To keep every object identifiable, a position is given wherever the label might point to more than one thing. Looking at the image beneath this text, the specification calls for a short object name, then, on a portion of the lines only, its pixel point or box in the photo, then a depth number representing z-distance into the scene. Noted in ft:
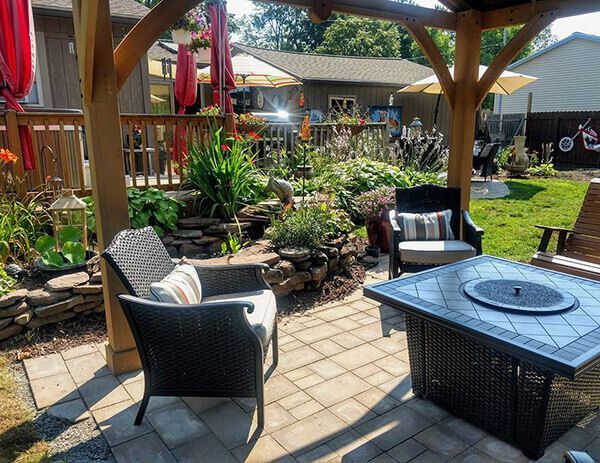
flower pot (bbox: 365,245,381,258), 16.92
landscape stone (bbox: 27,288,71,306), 10.74
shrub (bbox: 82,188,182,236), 14.08
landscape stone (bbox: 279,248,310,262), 13.24
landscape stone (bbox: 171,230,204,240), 14.42
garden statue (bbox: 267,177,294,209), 15.89
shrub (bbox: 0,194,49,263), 12.16
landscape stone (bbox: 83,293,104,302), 11.35
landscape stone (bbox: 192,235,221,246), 14.58
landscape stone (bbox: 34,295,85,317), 10.77
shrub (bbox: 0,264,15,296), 10.84
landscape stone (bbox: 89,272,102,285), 11.36
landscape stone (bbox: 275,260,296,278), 12.98
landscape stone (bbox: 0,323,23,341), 10.43
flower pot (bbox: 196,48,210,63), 20.93
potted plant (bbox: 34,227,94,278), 12.01
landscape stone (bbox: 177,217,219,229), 14.79
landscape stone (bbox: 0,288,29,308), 10.34
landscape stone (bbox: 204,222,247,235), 14.90
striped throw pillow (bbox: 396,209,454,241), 14.21
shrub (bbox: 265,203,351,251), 13.88
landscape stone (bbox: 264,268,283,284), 12.62
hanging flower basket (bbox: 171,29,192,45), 19.48
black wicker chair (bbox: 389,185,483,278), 13.23
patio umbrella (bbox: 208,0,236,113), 17.72
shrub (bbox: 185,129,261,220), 15.51
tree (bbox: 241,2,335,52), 112.27
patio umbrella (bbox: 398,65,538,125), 28.45
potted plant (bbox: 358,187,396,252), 17.26
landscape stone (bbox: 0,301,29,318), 10.33
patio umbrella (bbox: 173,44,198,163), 21.57
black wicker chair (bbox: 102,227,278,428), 7.55
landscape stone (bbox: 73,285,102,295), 11.18
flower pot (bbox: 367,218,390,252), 17.38
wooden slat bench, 12.52
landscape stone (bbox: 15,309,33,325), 10.51
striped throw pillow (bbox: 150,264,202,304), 7.97
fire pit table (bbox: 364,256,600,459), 6.62
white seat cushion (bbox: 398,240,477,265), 13.15
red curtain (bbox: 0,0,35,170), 14.06
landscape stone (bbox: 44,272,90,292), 11.01
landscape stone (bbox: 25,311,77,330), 10.78
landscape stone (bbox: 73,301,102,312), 11.31
